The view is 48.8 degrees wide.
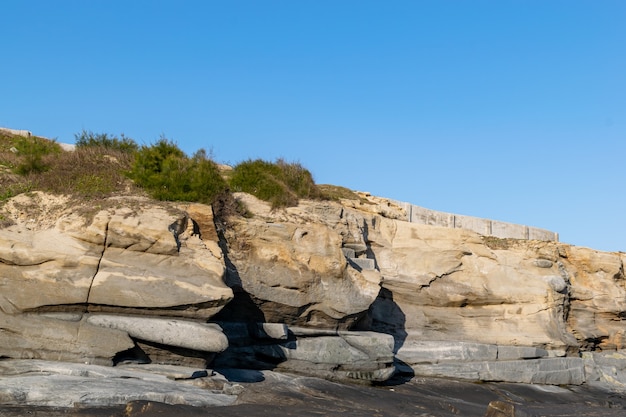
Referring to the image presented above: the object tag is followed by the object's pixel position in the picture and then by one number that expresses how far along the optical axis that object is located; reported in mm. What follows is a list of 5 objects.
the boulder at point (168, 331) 13156
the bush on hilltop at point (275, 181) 18984
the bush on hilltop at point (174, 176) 16594
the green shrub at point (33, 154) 16344
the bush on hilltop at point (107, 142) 20047
